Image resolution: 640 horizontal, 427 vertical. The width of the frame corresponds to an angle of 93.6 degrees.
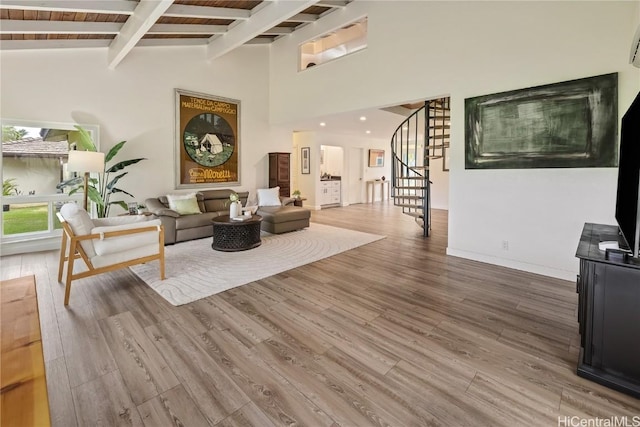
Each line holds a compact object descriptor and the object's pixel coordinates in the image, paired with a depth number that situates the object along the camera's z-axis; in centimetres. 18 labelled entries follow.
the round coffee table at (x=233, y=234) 476
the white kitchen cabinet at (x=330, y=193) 1011
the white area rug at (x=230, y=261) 333
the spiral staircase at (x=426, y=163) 567
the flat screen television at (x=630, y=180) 171
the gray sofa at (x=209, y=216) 522
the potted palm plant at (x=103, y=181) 485
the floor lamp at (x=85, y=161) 415
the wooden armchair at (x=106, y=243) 298
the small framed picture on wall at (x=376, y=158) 1179
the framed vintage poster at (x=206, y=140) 627
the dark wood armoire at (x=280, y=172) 784
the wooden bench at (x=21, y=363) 94
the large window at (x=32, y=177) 455
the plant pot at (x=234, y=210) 496
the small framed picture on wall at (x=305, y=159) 988
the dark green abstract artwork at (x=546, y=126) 324
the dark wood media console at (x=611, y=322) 171
